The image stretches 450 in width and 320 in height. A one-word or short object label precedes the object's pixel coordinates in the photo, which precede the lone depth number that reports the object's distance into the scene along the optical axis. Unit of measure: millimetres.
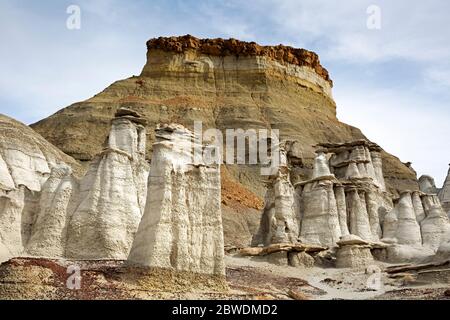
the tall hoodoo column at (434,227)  44344
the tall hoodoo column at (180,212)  22688
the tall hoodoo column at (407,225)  44253
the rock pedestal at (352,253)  38531
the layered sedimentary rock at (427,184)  64438
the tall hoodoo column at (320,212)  42375
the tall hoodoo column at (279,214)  40781
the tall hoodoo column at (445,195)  54472
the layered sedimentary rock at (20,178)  31219
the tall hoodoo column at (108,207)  30594
